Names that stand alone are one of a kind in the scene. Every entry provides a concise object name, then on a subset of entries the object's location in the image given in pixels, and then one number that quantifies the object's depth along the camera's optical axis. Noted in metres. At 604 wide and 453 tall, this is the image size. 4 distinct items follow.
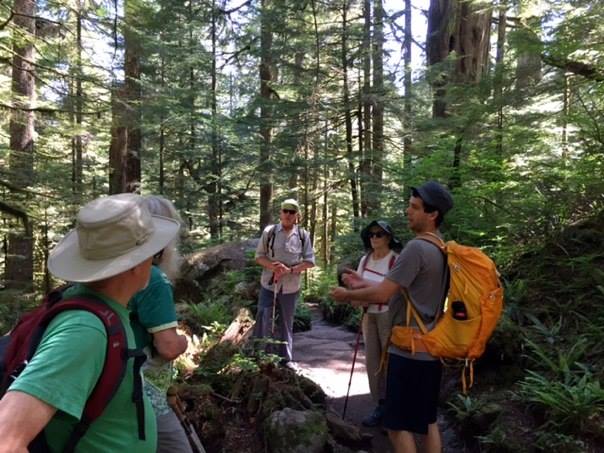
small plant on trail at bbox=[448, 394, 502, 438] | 4.05
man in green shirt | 1.08
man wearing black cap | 3.00
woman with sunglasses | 4.48
